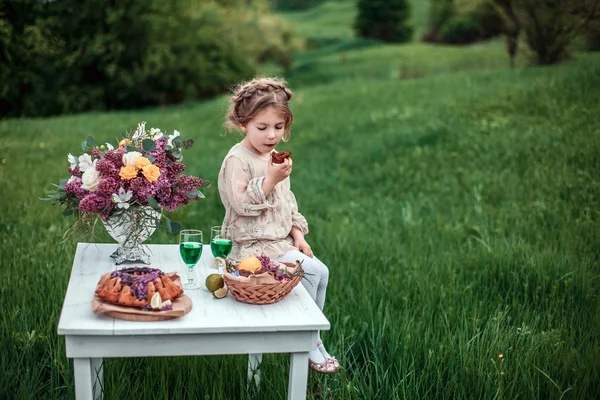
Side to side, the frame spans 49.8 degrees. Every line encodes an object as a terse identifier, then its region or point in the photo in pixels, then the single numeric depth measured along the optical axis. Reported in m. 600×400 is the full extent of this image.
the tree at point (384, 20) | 32.84
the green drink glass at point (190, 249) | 2.81
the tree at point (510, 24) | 13.52
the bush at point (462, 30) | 29.17
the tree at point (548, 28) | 12.12
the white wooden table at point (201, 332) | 2.35
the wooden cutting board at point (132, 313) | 2.41
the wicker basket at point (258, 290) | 2.61
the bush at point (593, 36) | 10.54
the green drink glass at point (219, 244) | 2.90
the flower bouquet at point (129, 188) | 2.85
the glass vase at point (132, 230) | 2.98
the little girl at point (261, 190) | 3.19
